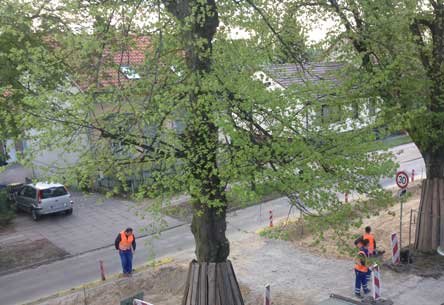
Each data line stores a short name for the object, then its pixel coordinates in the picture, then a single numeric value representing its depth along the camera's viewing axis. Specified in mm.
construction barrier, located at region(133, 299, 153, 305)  7459
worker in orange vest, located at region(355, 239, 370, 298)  10070
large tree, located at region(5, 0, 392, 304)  6191
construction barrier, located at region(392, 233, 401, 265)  11586
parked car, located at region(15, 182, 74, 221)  18156
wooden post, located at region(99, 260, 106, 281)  12042
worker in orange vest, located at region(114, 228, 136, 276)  12082
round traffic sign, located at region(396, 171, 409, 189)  12297
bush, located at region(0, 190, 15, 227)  17750
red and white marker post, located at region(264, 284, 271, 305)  8977
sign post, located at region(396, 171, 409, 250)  12286
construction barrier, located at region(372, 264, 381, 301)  9664
